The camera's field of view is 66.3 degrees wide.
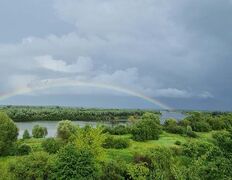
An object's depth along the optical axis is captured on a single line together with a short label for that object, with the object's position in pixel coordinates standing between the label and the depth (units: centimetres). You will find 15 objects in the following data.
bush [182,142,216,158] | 1815
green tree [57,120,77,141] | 3560
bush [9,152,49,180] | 2150
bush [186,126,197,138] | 4086
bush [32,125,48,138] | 3912
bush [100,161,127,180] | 2201
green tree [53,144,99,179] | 2071
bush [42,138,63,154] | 2949
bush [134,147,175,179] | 1412
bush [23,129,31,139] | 3652
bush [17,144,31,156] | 2970
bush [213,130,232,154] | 1906
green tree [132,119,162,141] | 3678
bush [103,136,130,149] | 3203
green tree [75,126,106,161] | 2463
